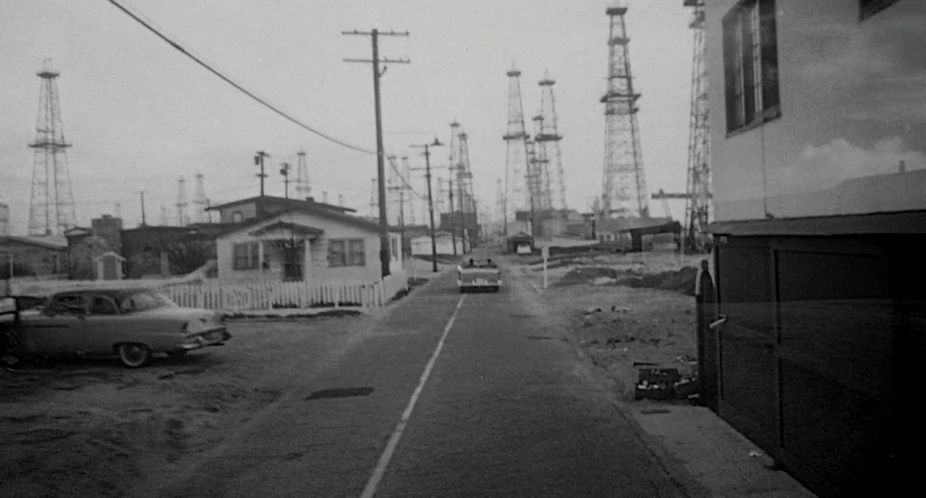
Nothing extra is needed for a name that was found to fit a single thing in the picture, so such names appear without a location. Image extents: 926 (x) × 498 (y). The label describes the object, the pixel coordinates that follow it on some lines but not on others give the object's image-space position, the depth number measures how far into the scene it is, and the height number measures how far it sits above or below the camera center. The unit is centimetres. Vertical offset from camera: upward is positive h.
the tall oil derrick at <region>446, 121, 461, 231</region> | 8464 +865
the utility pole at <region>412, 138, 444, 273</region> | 5399 +591
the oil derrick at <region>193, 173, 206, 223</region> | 8475 +691
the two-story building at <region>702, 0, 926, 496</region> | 470 +1
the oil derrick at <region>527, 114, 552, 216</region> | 9573 +813
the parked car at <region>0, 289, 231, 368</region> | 1389 -121
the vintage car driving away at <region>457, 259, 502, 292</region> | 3331 -133
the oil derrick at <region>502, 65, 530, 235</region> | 8706 +1235
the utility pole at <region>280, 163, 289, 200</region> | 5656 +628
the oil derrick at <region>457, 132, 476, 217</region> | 10400 +998
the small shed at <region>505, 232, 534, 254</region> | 8250 +20
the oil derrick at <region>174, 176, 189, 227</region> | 8588 +600
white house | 3350 +26
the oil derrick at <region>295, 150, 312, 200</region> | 8541 +756
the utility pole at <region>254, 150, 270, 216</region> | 5603 +698
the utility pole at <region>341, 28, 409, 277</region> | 3253 +267
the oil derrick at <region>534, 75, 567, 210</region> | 8821 +1260
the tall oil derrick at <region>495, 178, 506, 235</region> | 15502 +649
